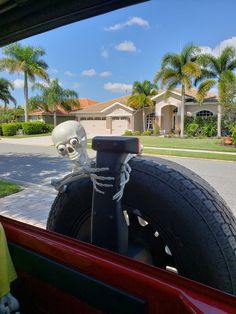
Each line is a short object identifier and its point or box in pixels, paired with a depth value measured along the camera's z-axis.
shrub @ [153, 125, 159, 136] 26.23
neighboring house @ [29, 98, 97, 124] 28.98
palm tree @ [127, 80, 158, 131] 30.05
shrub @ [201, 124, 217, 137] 25.33
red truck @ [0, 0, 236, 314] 0.94
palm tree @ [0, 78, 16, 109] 33.50
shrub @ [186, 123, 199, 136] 26.25
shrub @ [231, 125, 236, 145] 16.28
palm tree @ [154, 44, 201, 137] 24.30
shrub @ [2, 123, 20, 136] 28.89
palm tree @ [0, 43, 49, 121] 28.06
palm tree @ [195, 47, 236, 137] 23.79
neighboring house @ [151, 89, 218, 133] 27.43
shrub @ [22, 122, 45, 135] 28.87
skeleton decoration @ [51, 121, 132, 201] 1.57
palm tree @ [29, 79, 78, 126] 28.46
